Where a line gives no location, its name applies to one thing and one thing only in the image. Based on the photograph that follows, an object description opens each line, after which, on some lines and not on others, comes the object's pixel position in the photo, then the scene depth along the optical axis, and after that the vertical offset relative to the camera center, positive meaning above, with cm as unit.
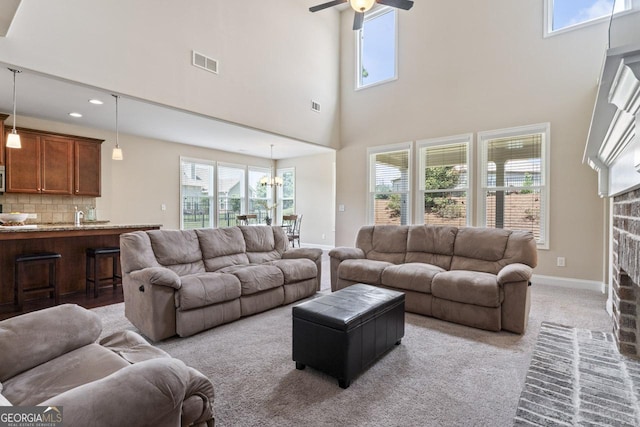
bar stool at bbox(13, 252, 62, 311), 352 -76
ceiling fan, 326 +236
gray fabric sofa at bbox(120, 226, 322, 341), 273 -68
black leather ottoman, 203 -86
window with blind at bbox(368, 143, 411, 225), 622 +55
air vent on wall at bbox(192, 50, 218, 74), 449 +221
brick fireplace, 190 -60
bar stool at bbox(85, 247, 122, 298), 417 -79
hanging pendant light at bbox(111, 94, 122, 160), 439 +80
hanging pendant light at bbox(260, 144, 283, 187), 816 +80
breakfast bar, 357 -46
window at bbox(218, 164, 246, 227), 830 +49
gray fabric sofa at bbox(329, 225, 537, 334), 291 -66
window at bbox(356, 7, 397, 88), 638 +351
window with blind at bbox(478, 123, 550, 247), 478 +52
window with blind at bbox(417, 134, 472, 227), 552 +57
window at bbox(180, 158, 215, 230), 746 +44
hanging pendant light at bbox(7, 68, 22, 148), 353 +80
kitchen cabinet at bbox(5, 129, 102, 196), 494 +77
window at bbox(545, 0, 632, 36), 434 +289
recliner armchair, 91 -63
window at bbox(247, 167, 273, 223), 911 +49
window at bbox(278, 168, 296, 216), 934 +59
